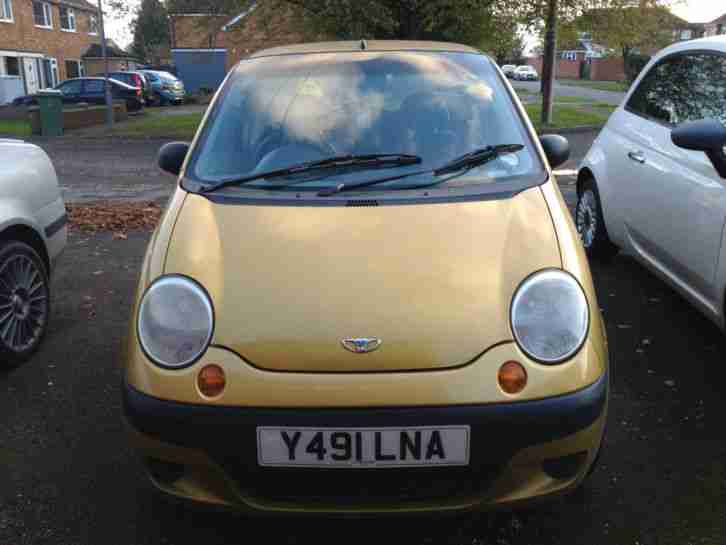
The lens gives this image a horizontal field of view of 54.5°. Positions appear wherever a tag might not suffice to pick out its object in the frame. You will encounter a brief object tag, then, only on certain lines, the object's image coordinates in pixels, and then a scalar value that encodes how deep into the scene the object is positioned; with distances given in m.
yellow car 2.09
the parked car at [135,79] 26.69
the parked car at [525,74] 66.38
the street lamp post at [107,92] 19.27
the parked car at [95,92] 25.45
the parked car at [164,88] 29.39
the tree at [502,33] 17.31
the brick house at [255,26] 17.92
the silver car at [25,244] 3.86
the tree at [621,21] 16.83
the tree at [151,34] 64.75
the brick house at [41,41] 35.59
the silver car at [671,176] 3.45
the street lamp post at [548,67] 16.95
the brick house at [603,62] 60.22
